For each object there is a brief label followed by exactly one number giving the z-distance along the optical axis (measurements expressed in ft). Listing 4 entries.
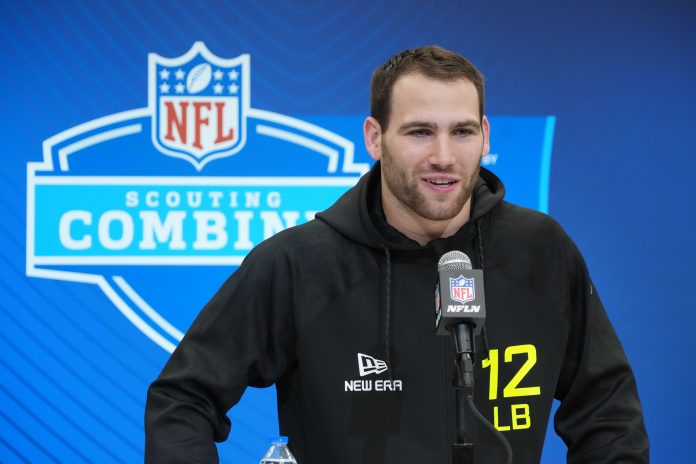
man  9.10
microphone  7.98
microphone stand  7.91
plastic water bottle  8.78
